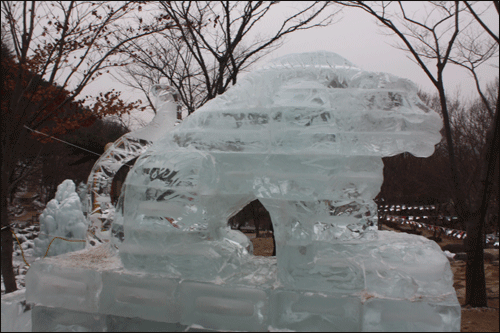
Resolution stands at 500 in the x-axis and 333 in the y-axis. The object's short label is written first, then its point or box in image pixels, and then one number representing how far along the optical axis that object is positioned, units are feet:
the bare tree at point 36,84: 13.66
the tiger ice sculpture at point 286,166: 6.35
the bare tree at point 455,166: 12.67
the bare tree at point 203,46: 20.33
